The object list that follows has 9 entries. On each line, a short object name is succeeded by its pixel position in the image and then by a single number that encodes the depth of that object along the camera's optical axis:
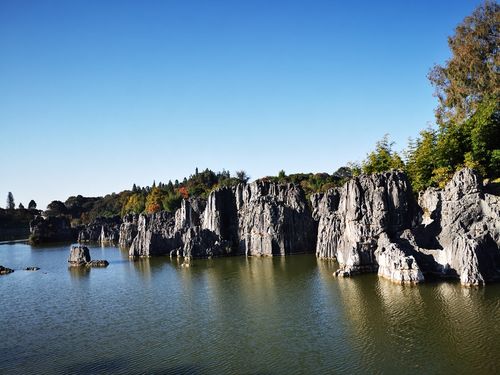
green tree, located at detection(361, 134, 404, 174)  57.84
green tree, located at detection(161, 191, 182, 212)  107.31
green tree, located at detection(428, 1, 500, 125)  47.06
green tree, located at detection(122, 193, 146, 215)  125.53
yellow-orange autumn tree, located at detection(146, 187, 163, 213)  115.50
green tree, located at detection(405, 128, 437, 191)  50.03
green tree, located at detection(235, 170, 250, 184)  110.12
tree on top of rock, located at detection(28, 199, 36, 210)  166.88
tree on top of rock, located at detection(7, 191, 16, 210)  176.71
